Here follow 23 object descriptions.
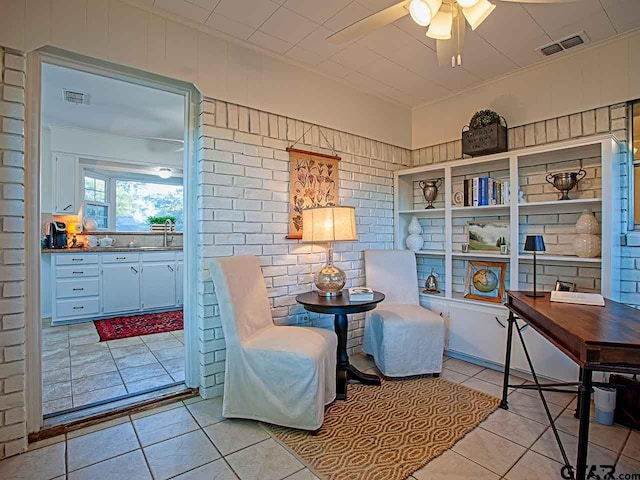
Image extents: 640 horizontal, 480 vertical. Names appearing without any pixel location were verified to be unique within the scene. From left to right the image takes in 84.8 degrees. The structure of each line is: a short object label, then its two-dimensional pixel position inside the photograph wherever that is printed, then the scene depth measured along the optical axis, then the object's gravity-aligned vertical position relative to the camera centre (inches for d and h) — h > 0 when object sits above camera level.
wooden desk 51.2 -15.5
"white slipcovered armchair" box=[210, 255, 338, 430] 79.8 -29.4
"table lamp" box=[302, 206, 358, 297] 103.7 +2.4
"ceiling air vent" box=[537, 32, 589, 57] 100.3 +58.1
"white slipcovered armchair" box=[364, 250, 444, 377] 109.9 -32.0
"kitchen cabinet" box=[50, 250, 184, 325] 172.4 -23.8
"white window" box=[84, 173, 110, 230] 202.5 +23.6
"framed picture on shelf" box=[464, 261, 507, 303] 123.6 -15.2
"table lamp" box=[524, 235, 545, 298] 91.0 -1.5
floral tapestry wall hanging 115.5 +19.5
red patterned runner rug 158.2 -42.3
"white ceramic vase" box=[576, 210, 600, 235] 102.3 +4.3
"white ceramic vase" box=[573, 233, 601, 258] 100.7 -2.0
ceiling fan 62.3 +41.9
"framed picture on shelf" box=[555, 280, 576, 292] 105.3 -14.5
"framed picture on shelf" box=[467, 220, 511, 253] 126.5 +1.5
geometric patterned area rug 70.0 -44.7
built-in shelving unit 97.2 +2.0
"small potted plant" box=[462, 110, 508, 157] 121.9 +37.1
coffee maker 176.4 +1.4
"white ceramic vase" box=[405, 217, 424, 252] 147.2 +0.9
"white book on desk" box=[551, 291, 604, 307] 78.7 -13.7
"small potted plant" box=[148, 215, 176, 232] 222.7 +10.2
